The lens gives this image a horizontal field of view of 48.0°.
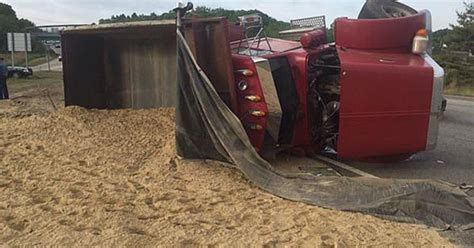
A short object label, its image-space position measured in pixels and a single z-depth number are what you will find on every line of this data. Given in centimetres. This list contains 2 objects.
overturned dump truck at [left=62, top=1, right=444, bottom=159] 585
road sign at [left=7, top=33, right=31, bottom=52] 2905
